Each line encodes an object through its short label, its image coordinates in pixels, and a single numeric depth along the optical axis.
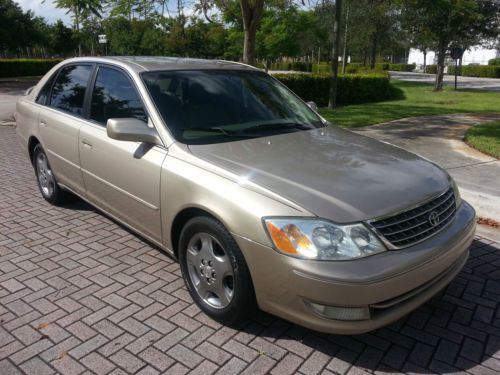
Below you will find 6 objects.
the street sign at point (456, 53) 21.83
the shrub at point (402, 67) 65.81
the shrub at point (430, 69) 60.79
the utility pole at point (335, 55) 14.44
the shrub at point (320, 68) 48.81
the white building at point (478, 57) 69.88
